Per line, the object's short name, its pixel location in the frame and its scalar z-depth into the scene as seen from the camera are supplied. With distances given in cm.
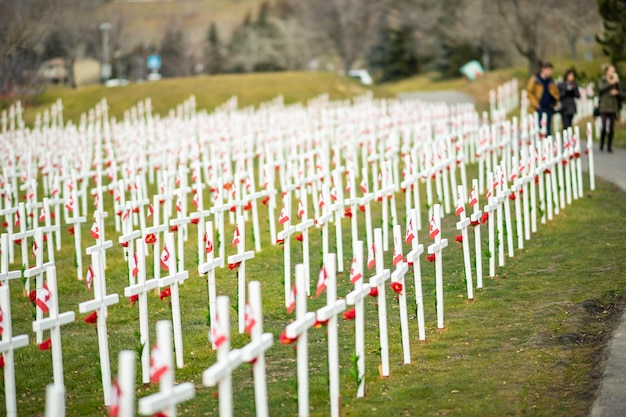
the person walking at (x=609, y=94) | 3473
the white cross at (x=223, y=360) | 965
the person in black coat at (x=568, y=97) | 3429
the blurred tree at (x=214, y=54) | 14625
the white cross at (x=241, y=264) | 1529
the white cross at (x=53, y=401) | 791
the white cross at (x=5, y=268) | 1514
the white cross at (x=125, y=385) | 836
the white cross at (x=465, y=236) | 1756
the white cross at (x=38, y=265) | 1571
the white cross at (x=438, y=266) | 1581
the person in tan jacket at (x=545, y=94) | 3363
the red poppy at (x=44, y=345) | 1250
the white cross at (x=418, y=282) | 1516
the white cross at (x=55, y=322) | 1222
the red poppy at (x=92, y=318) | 1315
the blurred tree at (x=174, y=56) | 13569
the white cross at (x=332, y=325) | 1184
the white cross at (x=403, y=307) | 1400
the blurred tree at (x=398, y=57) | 13080
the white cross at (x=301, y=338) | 1109
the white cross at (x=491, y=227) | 1968
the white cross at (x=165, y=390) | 871
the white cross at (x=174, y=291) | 1443
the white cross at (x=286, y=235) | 1729
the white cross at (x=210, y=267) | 1497
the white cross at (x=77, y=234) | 2190
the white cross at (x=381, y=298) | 1337
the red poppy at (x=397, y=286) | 1395
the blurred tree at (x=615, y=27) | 4498
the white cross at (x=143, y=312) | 1381
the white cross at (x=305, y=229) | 1803
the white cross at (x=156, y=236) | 1831
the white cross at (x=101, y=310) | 1286
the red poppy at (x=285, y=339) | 1125
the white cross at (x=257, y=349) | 1034
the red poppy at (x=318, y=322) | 1190
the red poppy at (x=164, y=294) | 1482
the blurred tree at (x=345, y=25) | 12718
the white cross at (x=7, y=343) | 1115
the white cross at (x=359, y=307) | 1261
